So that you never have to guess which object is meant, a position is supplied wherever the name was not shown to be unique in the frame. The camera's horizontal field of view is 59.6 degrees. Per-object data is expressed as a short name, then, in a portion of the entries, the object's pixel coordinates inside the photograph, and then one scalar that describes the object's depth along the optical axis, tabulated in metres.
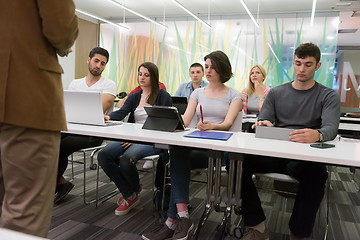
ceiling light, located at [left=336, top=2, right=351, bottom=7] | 5.62
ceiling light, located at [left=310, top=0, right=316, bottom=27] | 5.76
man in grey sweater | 1.79
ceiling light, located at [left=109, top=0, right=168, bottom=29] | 6.77
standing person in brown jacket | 1.05
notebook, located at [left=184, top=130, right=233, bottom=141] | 1.84
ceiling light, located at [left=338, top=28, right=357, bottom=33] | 8.23
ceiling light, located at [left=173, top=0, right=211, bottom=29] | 6.77
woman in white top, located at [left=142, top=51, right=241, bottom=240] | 2.01
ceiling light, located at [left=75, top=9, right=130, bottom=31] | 7.65
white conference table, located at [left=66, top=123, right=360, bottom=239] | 1.45
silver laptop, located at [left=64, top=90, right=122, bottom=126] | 2.12
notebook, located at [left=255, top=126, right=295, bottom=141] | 1.85
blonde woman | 4.10
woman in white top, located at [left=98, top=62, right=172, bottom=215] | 2.37
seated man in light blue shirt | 4.30
